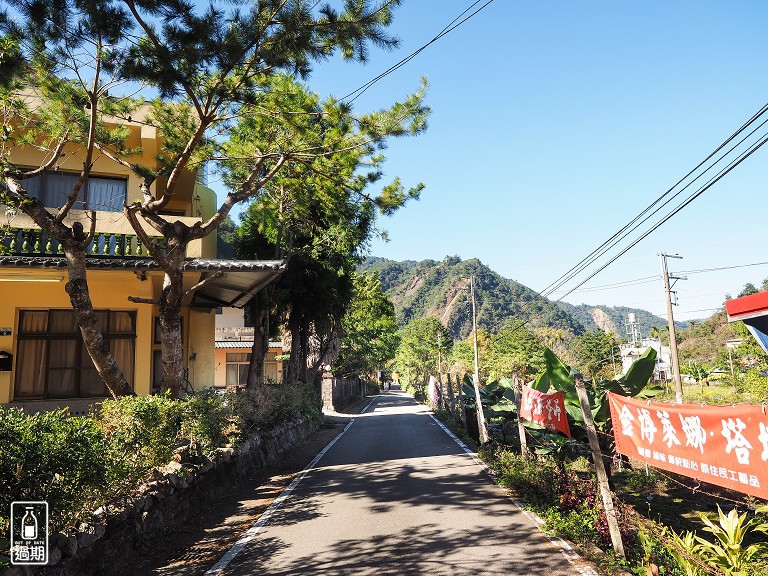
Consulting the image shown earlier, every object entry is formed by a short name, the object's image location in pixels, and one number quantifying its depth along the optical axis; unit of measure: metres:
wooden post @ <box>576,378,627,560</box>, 5.51
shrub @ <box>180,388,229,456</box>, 8.11
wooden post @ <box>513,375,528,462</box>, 9.82
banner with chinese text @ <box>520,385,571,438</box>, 7.94
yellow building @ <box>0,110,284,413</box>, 12.02
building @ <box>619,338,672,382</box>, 72.38
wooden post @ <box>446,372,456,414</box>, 21.04
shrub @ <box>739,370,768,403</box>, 15.05
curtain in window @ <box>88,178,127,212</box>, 14.10
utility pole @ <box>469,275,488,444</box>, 13.23
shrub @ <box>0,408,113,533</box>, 4.20
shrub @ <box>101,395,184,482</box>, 6.14
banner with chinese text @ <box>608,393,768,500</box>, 3.76
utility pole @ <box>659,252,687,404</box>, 20.64
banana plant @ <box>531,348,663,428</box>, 8.34
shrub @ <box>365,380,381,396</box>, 62.65
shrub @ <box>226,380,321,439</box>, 10.65
